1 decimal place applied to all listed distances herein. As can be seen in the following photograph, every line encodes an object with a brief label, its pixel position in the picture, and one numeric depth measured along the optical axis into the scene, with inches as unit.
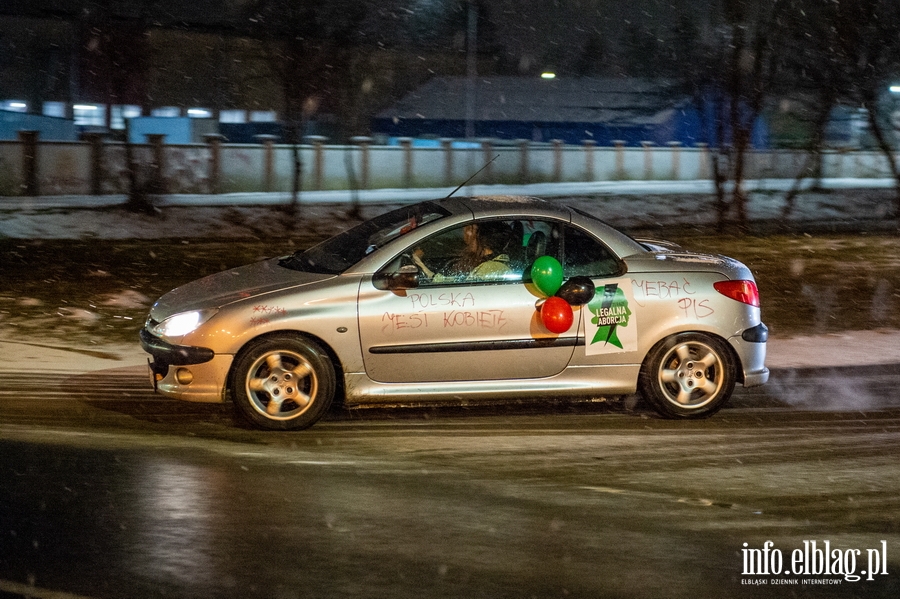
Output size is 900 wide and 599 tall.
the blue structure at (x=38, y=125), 1549.0
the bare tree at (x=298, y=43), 1119.0
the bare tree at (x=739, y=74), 909.8
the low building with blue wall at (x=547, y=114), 2448.8
